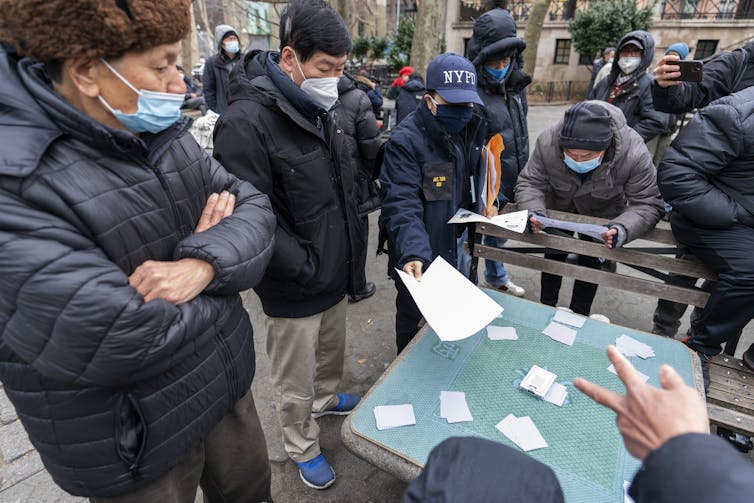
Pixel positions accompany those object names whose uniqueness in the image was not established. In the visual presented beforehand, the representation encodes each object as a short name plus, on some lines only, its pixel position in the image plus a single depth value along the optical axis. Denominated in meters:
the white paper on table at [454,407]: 1.64
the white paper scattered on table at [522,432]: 1.53
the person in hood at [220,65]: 6.20
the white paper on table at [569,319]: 2.20
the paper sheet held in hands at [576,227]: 2.61
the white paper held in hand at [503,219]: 2.46
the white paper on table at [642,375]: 1.85
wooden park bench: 2.19
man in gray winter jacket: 2.61
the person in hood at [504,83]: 3.43
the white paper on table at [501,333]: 2.08
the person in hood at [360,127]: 2.88
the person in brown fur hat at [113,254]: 0.98
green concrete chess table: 1.47
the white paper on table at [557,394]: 1.70
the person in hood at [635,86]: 4.39
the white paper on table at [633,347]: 2.00
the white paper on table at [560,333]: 2.06
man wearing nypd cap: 2.23
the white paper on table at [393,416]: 1.61
